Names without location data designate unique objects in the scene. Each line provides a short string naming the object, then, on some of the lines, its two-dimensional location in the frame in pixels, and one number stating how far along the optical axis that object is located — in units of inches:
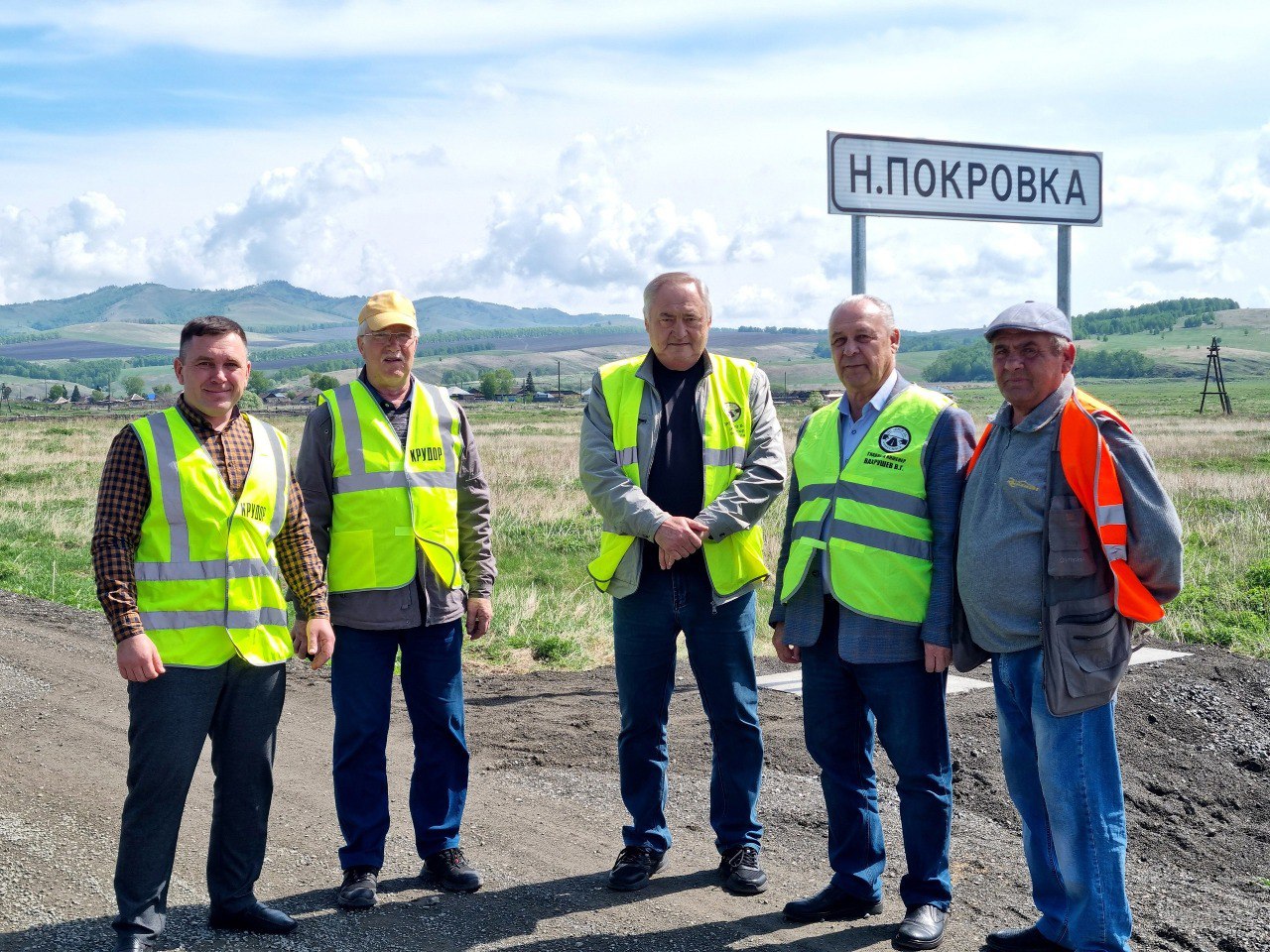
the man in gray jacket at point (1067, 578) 137.0
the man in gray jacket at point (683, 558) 175.5
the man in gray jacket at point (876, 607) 157.6
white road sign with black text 262.7
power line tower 1939.0
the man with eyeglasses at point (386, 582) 173.2
